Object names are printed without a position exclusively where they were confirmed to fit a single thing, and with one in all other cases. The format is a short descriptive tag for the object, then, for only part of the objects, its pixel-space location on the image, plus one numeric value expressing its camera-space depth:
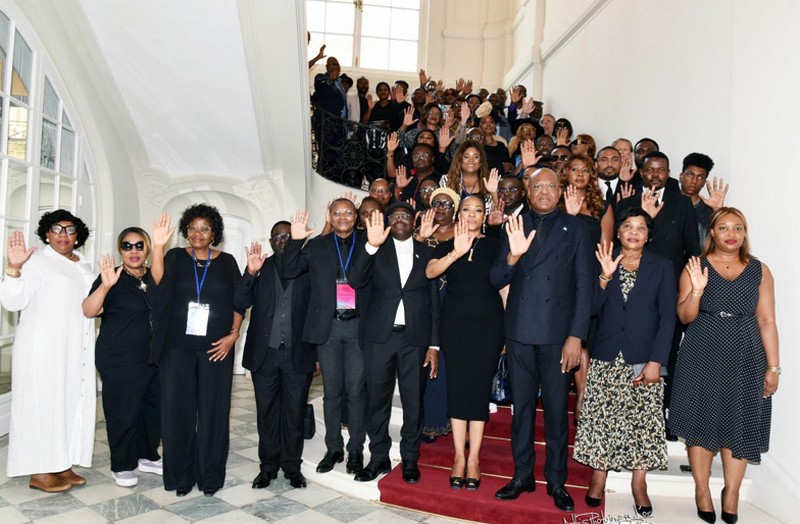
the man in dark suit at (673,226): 4.43
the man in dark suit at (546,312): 3.58
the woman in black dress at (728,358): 3.67
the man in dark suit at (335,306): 4.01
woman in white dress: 4.04
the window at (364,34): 14.26
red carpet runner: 3.68
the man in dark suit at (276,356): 4.07
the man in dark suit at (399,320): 3.89
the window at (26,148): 5.29
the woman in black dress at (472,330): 3.80
